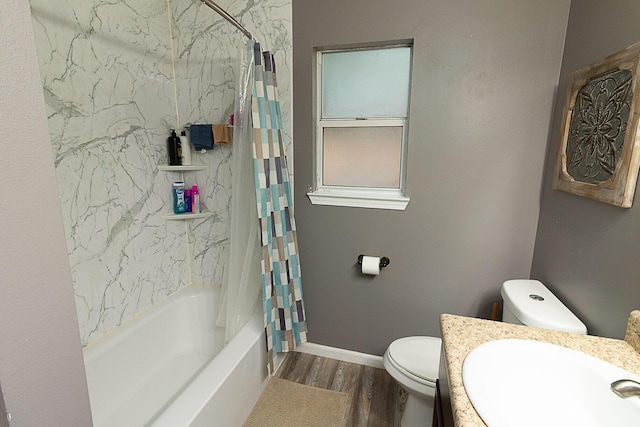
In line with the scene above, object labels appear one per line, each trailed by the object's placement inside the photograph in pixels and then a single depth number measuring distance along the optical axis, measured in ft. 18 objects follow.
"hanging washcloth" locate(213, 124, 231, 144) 6.02
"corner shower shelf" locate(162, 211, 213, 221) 6.49
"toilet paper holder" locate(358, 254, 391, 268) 5.93
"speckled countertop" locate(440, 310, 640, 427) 2.63
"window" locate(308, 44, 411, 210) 5.63
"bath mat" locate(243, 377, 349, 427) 5.22
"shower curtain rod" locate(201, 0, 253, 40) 4.21
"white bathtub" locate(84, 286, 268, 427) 4.29
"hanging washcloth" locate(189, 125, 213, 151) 6.12
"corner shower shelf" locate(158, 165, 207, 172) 6.23
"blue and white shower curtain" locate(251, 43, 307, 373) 4.84
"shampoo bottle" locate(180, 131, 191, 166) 6.49
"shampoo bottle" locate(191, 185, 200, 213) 6.71
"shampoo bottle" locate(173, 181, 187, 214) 6.54
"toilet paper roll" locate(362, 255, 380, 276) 5.81
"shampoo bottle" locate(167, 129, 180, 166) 6.34
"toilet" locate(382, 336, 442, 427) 4.42
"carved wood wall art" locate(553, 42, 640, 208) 3.10
